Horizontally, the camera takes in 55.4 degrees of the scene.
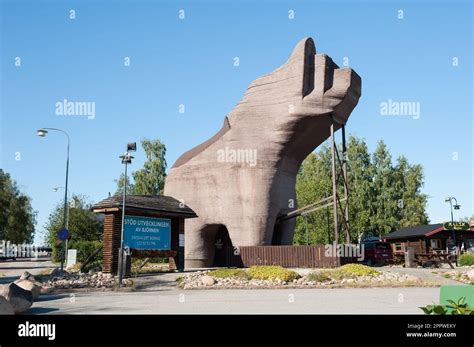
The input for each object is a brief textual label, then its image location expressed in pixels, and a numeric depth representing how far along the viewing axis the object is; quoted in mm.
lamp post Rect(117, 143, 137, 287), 21312
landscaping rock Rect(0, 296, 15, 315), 10273
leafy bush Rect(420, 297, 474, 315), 7257
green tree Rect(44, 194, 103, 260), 53219
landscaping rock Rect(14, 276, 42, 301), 16188
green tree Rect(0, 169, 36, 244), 55422
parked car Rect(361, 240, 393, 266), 38156
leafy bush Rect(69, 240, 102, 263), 44253
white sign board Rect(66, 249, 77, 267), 37272
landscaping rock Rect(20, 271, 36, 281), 20034
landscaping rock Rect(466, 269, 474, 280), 23422
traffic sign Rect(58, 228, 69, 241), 27891
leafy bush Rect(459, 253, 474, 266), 35938
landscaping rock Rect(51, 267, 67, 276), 25856
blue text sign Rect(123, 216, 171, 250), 24984
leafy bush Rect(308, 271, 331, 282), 21922
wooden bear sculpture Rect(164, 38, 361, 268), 31062
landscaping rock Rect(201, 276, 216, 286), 21219
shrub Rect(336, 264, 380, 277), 22750
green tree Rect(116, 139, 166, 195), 65938
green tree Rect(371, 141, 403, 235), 63438
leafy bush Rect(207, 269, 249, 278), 22312
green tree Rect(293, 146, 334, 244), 60750
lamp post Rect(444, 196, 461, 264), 43750
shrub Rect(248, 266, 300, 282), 22055
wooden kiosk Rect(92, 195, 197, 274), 24625
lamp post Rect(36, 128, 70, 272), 29078
